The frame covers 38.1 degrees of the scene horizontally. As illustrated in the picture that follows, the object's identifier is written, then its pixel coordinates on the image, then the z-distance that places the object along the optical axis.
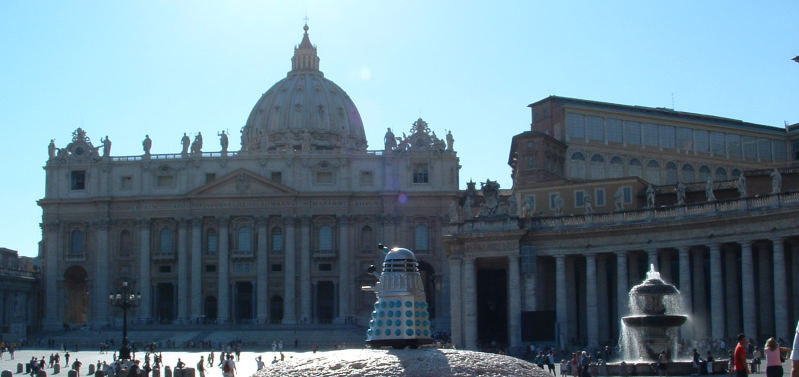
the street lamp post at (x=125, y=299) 59.53
